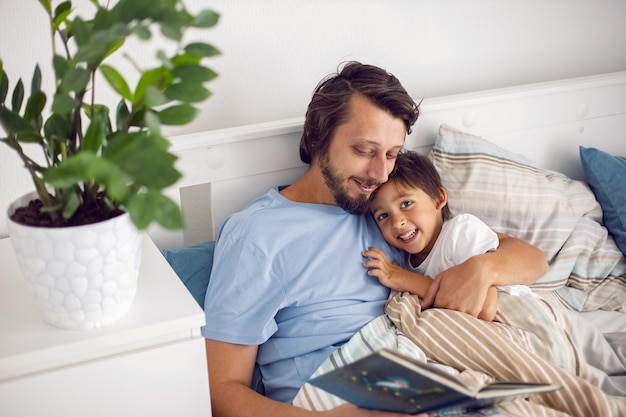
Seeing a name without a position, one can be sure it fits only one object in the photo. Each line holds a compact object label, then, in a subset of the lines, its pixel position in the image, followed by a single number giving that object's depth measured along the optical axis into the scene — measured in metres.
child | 1.52
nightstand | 0.98
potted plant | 0.78
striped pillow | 1.75
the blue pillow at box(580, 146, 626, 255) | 1.86
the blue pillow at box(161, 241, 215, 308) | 1.45
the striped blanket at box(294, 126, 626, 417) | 1.27
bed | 1.58
